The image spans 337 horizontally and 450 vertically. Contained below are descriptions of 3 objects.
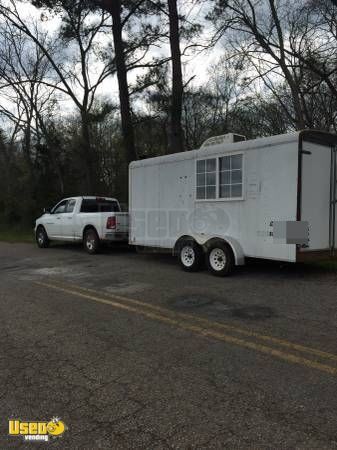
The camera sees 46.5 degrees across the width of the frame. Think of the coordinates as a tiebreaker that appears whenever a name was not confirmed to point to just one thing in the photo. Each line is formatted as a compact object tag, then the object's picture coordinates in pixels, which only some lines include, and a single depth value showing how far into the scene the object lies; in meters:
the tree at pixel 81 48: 20.08
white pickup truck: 12.88
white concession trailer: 7.70
